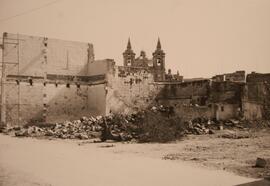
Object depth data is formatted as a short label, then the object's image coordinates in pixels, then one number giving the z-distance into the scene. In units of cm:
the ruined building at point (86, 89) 2664
